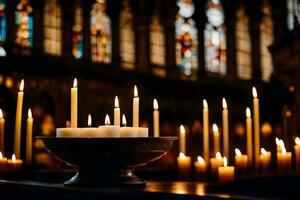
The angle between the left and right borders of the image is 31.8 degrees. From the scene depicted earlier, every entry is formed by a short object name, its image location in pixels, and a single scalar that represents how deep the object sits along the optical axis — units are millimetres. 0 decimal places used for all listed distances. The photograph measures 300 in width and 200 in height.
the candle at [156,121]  2482
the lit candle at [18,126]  2635
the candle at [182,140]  2650
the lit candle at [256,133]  2582
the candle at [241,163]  2463
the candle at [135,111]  2225
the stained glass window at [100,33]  14492
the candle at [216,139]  2654
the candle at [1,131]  3087
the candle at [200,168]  2436
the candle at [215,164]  2342
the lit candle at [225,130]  2569
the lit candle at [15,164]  2863
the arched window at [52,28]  13312
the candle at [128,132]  2041
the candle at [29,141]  2765
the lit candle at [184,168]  2517
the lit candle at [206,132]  2572
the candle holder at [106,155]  1957
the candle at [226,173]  2119
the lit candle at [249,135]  2580
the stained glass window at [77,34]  13914
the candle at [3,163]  2876
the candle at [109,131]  2027
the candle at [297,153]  2512
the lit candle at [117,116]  2221
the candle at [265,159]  2523
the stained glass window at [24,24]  12719
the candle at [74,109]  2191
